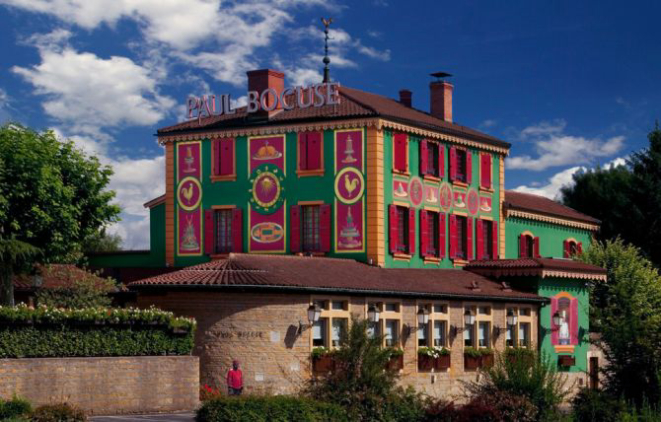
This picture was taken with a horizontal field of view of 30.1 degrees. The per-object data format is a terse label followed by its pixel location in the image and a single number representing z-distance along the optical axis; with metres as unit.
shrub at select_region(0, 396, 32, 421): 29.05
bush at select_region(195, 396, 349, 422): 27.44
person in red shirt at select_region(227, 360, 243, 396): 37.12
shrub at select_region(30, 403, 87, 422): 28.98
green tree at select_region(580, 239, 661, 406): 34.78
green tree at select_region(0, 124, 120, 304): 43.41
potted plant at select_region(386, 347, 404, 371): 42.06
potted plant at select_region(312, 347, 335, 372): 38.97
